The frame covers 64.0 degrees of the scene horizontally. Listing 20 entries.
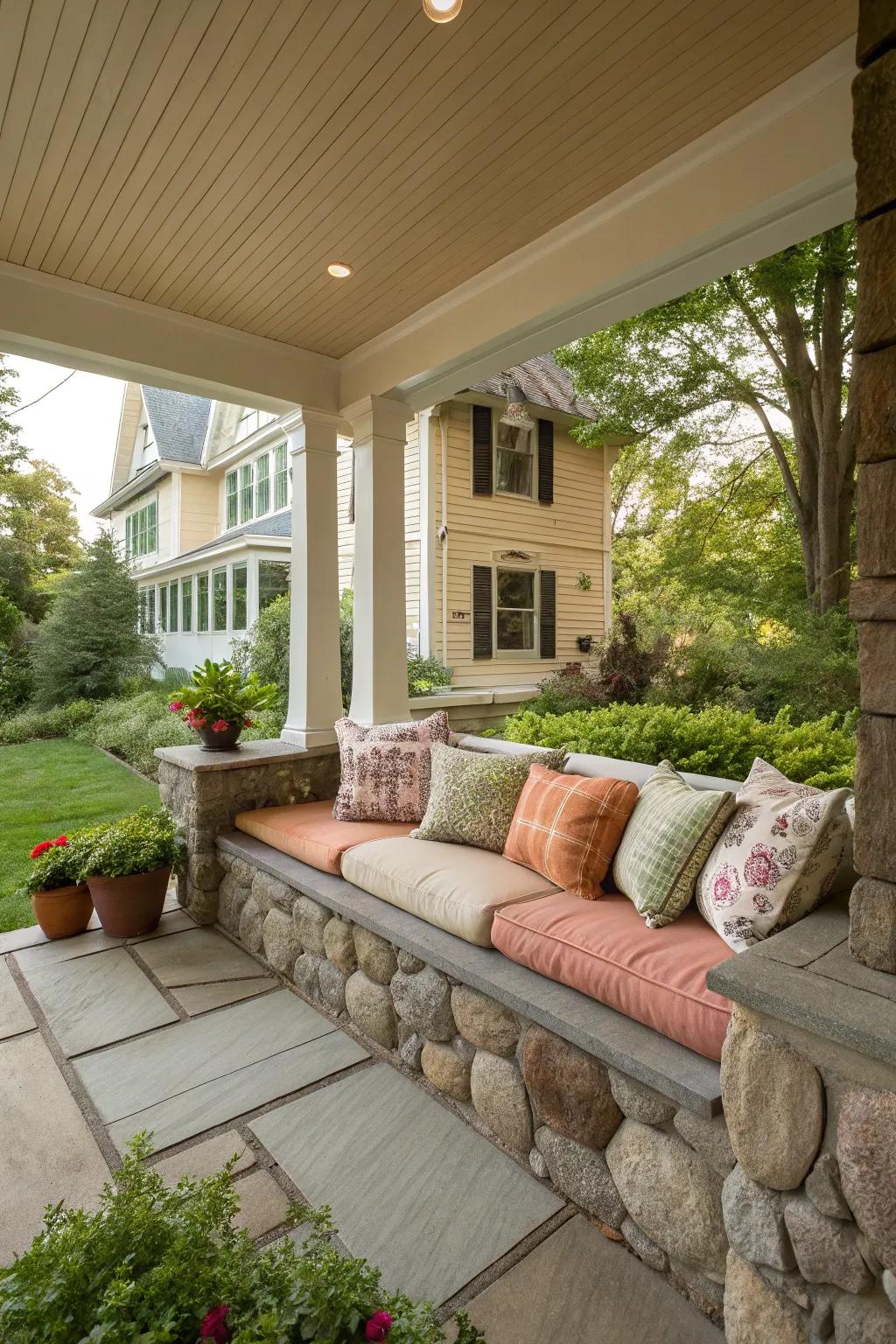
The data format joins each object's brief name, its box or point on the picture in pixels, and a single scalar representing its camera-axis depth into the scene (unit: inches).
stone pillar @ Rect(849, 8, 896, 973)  48.3
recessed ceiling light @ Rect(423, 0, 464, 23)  70.1
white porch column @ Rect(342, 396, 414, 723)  152.5
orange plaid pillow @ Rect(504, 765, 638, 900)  88.1
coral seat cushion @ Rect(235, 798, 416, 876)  111.7
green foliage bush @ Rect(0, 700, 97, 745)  299.4
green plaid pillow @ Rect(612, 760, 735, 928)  76.7
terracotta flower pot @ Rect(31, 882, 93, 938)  127.1
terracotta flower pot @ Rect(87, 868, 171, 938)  126.0
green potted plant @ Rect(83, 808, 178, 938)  125.6
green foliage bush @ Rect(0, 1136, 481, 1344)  38.4
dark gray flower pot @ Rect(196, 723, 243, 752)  147.5
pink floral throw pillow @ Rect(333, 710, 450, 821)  124.7
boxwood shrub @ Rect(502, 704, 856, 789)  149.6
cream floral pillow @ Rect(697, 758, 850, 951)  65.7
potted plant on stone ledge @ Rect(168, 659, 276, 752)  146.6
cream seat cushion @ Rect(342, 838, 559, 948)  85.6
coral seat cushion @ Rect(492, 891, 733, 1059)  61.9
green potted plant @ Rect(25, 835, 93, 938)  127.1
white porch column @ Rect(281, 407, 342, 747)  156.9
